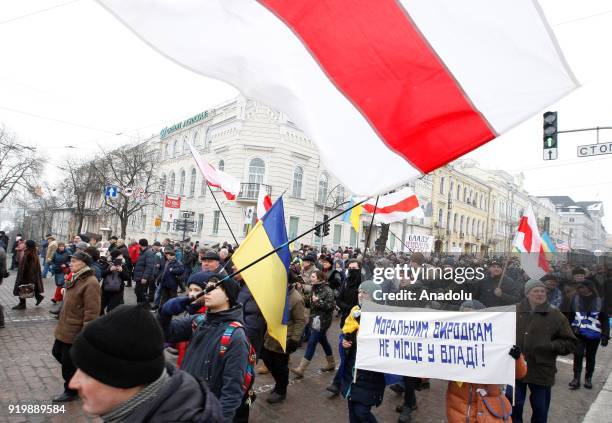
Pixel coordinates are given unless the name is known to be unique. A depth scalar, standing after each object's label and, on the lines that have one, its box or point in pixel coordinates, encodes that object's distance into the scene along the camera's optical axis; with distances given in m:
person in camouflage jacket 6.67
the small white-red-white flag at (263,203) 8.22
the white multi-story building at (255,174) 30.30
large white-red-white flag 2.08
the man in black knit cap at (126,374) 1.49
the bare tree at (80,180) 36.09
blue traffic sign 21.48
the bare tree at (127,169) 32.31
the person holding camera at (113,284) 7.62
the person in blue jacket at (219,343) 2.82
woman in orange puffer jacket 3.47
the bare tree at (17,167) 33.22
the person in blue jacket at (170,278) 9.40
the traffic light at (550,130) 13.52
